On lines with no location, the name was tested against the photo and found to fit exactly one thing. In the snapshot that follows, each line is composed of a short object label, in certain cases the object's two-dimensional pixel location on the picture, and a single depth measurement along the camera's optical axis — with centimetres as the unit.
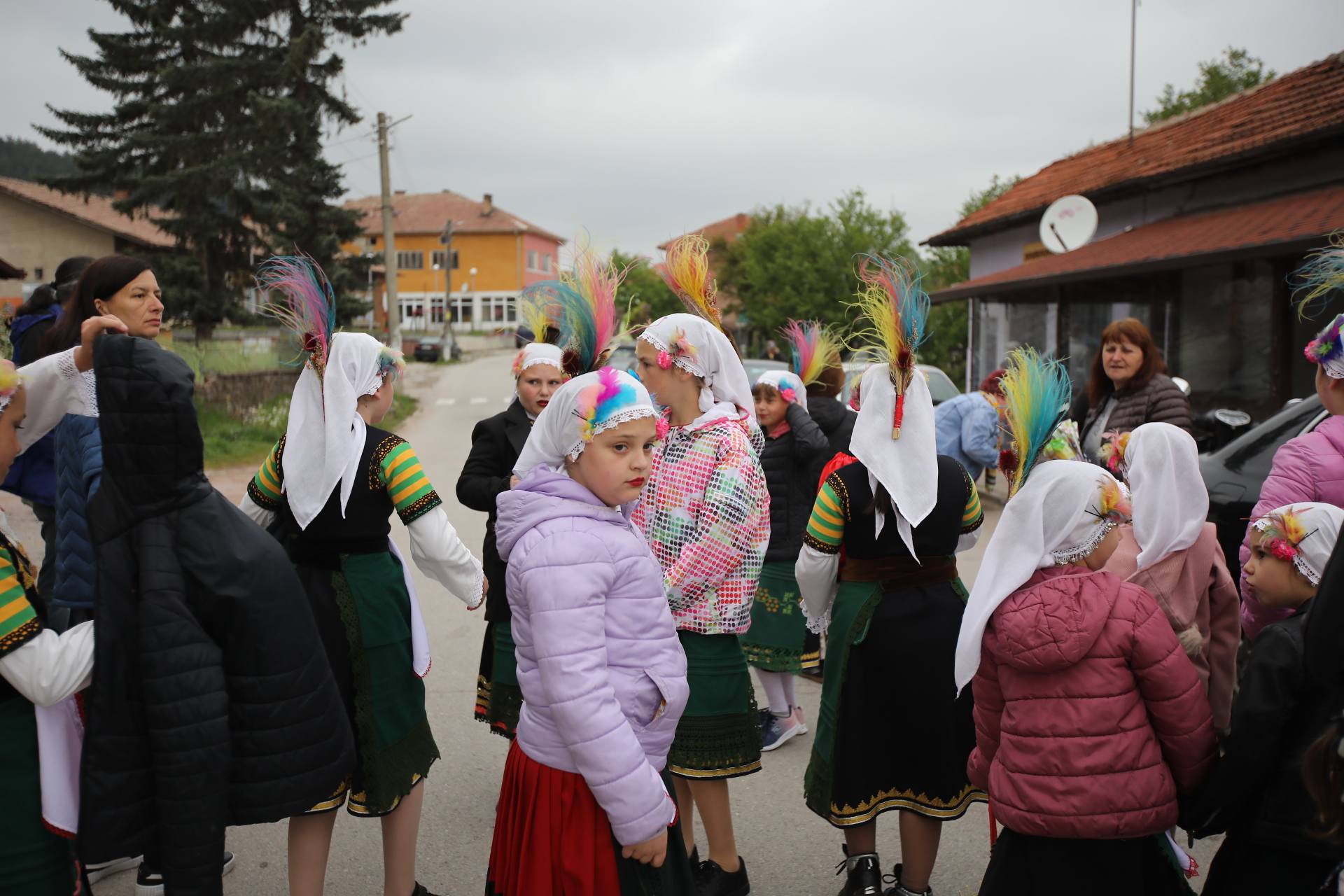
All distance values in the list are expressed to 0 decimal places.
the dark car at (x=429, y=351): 4225
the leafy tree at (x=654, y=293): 5159
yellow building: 6850
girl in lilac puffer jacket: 214
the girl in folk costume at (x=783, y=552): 466
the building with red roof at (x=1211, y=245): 1181
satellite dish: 1567
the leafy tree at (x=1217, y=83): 4103
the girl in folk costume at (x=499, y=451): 395
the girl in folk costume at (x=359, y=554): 299
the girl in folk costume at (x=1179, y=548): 304
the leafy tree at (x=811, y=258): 3238
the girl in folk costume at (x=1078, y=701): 231
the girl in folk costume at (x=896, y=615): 308
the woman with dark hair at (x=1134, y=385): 525
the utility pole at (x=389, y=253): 2519
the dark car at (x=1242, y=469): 549
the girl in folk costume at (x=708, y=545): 314
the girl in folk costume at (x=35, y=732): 198
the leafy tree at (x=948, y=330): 2755
